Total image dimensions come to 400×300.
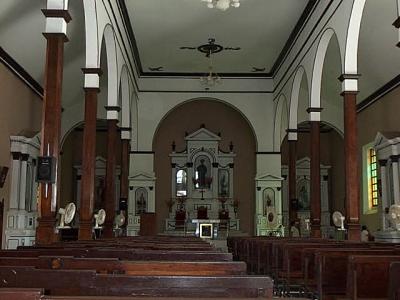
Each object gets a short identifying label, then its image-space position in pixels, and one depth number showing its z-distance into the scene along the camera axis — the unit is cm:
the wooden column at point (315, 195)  1523
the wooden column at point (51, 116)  833
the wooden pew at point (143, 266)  363
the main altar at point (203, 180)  2230
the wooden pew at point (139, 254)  453
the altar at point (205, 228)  2071
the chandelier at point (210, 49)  1822
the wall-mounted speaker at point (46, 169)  827
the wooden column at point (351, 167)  1167
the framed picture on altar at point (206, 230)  2073
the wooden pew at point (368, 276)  479
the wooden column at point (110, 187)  1494
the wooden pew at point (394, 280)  363
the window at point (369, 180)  1916
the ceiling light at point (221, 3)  1199
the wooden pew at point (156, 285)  275
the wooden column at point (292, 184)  1900
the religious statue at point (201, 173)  2284
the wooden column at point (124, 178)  1865
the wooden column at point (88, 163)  1136
